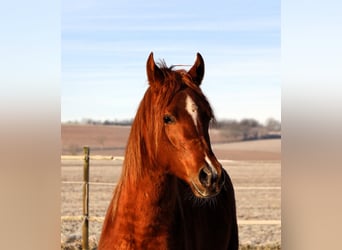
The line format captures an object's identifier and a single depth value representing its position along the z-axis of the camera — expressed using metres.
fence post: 10.66
